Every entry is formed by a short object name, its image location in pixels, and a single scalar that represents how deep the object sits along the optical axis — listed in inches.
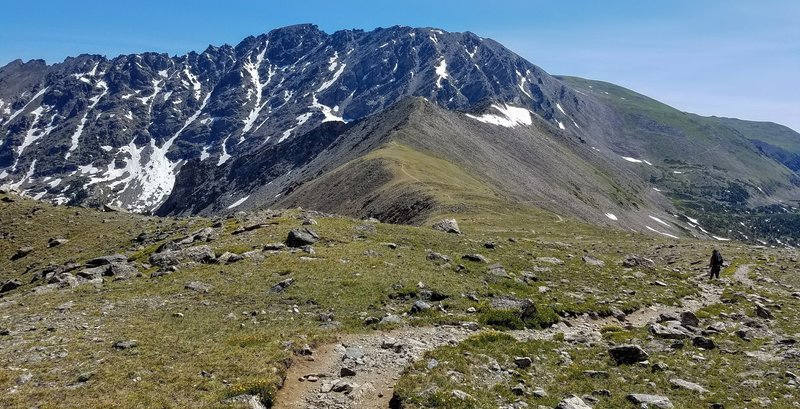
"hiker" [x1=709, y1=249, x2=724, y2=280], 1686.8
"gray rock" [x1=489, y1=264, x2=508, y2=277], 1337.4
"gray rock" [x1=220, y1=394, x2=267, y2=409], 622.6
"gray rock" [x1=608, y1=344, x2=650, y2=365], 789.2
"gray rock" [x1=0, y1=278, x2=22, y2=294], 1467.8
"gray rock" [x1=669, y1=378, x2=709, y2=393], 684.1
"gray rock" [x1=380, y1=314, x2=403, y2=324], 958.7
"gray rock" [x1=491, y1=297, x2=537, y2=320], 1019.9
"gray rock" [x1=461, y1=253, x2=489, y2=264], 1435.8
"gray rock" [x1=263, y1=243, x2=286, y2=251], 1428.0
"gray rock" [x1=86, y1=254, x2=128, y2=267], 1488.7
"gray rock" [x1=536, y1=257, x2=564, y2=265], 1551.4
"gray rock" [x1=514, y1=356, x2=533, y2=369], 773.9
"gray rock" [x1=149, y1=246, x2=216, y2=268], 1356.1
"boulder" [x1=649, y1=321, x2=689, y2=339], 924.0
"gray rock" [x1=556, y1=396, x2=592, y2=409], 630.5
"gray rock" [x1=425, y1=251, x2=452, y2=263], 1401.3
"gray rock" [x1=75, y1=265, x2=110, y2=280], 1321.4
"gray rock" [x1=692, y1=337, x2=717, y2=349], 875.4
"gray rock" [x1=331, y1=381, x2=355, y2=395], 695.3
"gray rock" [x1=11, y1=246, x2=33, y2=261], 1929.1
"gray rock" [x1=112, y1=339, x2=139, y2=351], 797.2
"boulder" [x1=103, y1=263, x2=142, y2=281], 1285.1
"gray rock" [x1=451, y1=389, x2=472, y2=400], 649.5
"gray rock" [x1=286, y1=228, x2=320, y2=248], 1465.3
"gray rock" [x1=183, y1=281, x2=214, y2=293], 1133.1
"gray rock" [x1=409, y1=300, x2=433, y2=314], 1020.5
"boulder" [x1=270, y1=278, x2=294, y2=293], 1122.7
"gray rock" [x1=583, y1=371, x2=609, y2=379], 730.2
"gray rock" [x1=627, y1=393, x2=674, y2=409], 637.3
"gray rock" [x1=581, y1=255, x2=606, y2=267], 1612.7
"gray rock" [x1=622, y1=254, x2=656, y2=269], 1674.5
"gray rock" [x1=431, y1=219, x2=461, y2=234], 2103.8
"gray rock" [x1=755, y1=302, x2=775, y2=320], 1166.5
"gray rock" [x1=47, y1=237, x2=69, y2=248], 2012.8
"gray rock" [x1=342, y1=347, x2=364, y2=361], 798.5
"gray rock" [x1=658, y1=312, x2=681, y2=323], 1080.8
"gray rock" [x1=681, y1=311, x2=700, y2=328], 1054.0
